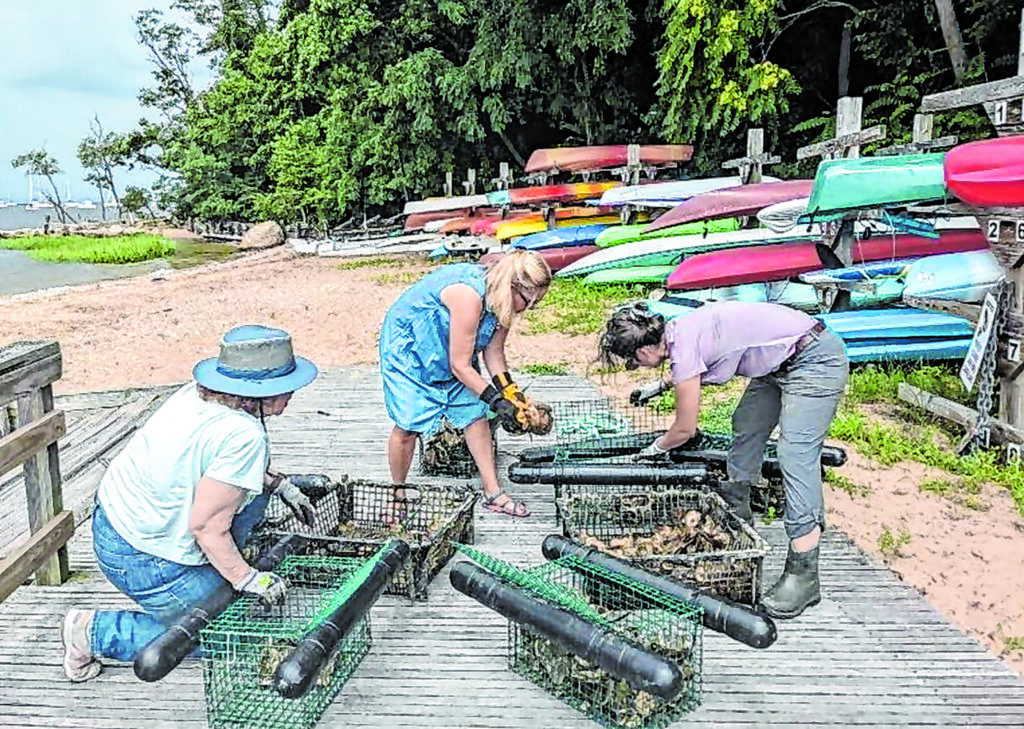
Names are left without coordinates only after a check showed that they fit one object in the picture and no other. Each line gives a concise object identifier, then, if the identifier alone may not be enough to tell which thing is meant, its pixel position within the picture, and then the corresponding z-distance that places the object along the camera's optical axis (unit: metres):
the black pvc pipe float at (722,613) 2.94
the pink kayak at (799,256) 9.91
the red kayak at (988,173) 5.72
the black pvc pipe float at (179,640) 2.78
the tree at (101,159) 53.19
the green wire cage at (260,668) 2.88
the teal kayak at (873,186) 8.18
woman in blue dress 4.28
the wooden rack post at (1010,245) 5.75
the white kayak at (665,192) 15.82
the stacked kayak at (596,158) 17.64
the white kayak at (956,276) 6.68
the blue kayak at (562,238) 16.92
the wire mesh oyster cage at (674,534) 3.48
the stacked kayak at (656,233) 13.12
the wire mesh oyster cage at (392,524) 3.75
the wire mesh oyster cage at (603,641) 2.71
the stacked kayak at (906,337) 8.34
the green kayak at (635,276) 13.41
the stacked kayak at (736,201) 11.15
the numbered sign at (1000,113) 5.86
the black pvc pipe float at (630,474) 4.34
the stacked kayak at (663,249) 12.16
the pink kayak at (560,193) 18.69
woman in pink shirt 3.60
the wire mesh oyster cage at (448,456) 5.29
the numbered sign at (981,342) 5.80
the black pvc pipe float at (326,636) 2.63
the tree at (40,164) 61.56
